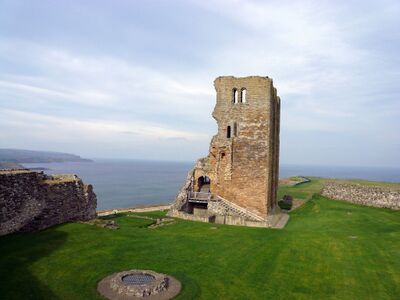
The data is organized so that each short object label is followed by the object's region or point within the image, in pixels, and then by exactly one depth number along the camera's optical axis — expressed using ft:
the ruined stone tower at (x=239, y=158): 104.61
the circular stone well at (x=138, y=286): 42.98
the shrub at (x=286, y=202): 130.92
